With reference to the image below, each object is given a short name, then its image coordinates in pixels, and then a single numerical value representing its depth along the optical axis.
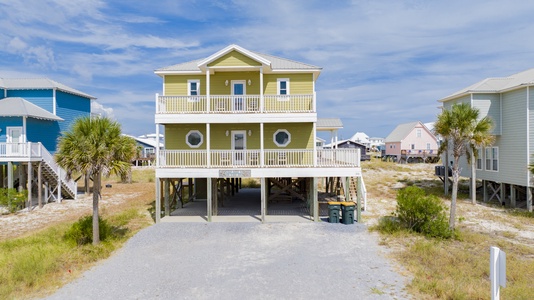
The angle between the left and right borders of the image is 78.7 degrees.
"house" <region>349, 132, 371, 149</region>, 117.57
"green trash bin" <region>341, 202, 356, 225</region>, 17.08
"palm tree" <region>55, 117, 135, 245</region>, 12.59
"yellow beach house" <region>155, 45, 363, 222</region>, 18.05
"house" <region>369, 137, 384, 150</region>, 117.14
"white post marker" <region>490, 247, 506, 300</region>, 6.00
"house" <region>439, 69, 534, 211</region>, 21.20
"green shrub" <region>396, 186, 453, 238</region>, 14.62
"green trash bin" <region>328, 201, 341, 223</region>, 17.39
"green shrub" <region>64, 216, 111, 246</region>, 13.42
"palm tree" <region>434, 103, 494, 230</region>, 16.06
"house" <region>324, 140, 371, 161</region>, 69.38
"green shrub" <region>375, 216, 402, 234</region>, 15.44
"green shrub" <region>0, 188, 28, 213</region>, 21.35
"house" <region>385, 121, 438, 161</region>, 60.69
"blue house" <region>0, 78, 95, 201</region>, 22.48
